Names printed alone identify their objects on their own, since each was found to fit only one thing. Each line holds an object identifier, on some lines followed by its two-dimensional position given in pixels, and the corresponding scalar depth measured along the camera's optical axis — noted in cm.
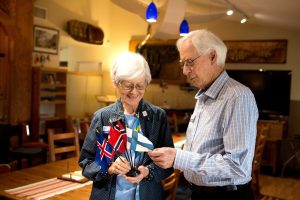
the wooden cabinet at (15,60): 504
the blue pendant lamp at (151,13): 400
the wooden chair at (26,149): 453
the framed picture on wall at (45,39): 576
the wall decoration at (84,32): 646
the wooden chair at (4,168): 268
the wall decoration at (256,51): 627
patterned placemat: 200
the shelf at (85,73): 680
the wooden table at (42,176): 204
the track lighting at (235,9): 463
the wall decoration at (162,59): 716
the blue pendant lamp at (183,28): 470
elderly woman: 154
